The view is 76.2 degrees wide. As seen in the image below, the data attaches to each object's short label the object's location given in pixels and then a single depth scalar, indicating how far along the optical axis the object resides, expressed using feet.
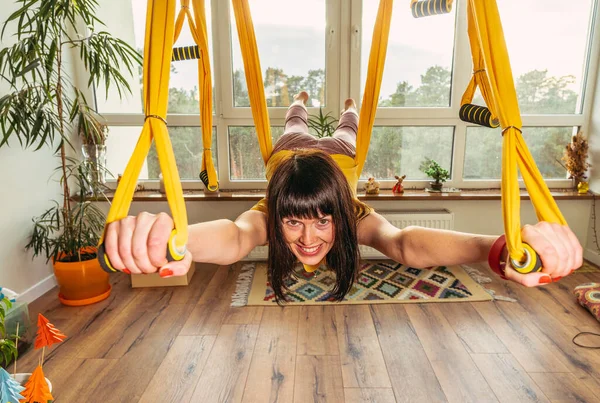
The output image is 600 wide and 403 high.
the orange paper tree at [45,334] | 2.82
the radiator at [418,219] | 9.59
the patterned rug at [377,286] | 7.87
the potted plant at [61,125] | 6.38
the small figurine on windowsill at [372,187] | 9.78
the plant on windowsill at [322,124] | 9.32
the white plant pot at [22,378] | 4.11
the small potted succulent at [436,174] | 10.00
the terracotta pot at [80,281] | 7.57
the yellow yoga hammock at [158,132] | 2.41
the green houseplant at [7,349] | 3.92
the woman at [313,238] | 2.36
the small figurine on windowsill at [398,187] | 9.92
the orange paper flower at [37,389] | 2.75
